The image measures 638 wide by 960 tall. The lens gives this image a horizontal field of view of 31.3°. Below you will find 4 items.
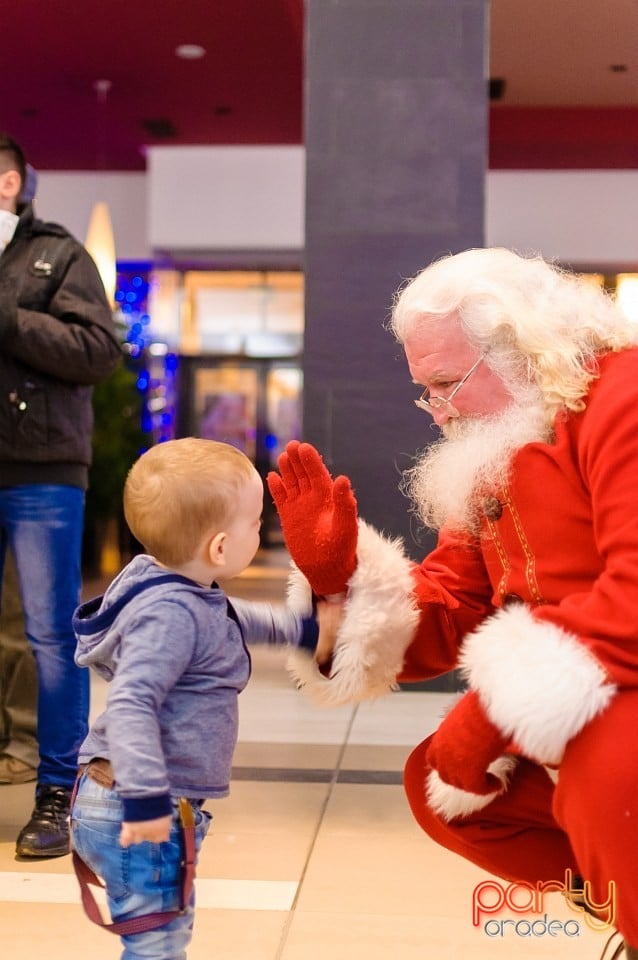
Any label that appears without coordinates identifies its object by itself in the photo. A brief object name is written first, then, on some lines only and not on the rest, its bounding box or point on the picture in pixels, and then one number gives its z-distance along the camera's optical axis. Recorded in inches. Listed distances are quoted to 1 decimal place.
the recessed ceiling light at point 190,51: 316.2
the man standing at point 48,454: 106.6
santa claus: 59.0
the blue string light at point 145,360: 490.3
